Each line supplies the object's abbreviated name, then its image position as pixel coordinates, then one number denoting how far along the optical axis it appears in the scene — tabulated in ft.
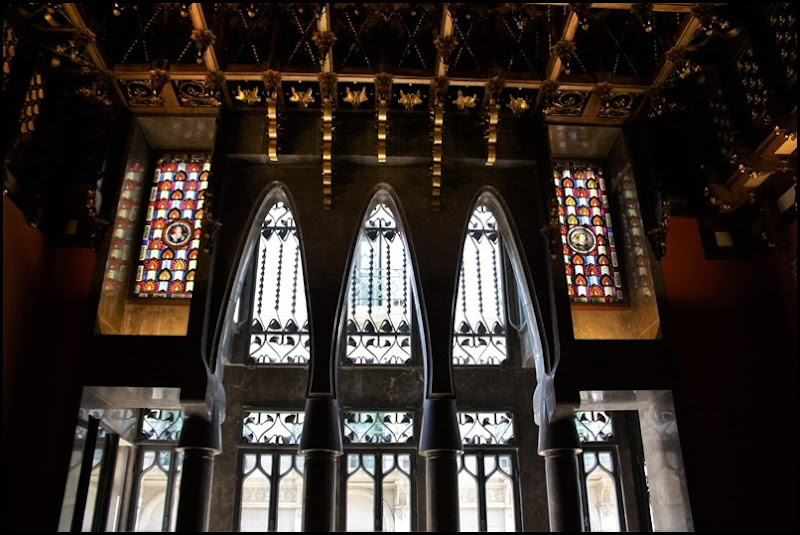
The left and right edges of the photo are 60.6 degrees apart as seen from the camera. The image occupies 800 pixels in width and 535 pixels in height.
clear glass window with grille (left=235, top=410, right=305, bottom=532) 30.27
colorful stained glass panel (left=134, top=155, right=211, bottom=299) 24.72
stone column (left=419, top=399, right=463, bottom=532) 20.95
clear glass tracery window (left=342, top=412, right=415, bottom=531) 30.68
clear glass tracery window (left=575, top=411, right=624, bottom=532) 30.94
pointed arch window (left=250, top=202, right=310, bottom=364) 33.06
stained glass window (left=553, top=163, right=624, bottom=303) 25.31
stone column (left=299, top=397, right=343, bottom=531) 20.74
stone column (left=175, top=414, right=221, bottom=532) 20.54
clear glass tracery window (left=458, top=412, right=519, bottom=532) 30.78
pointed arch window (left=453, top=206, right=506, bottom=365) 33.71
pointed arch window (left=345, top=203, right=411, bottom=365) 33.35
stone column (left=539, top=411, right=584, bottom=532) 21.07
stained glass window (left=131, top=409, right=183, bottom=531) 30.60
